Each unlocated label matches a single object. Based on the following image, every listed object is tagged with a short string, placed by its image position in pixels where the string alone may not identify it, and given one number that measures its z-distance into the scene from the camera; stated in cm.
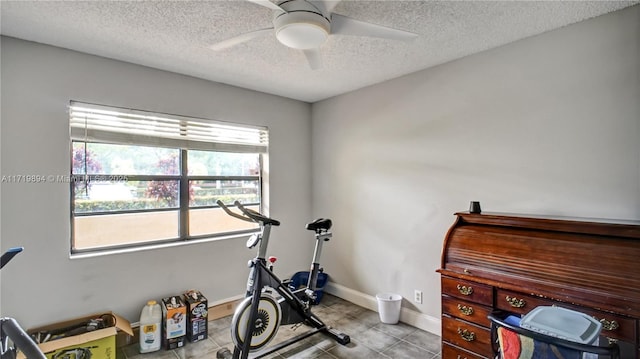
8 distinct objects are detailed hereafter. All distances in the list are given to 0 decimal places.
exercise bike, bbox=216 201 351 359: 223
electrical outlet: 292
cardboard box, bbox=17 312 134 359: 207
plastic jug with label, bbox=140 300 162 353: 251
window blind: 254
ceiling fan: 165
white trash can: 298
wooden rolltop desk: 154
